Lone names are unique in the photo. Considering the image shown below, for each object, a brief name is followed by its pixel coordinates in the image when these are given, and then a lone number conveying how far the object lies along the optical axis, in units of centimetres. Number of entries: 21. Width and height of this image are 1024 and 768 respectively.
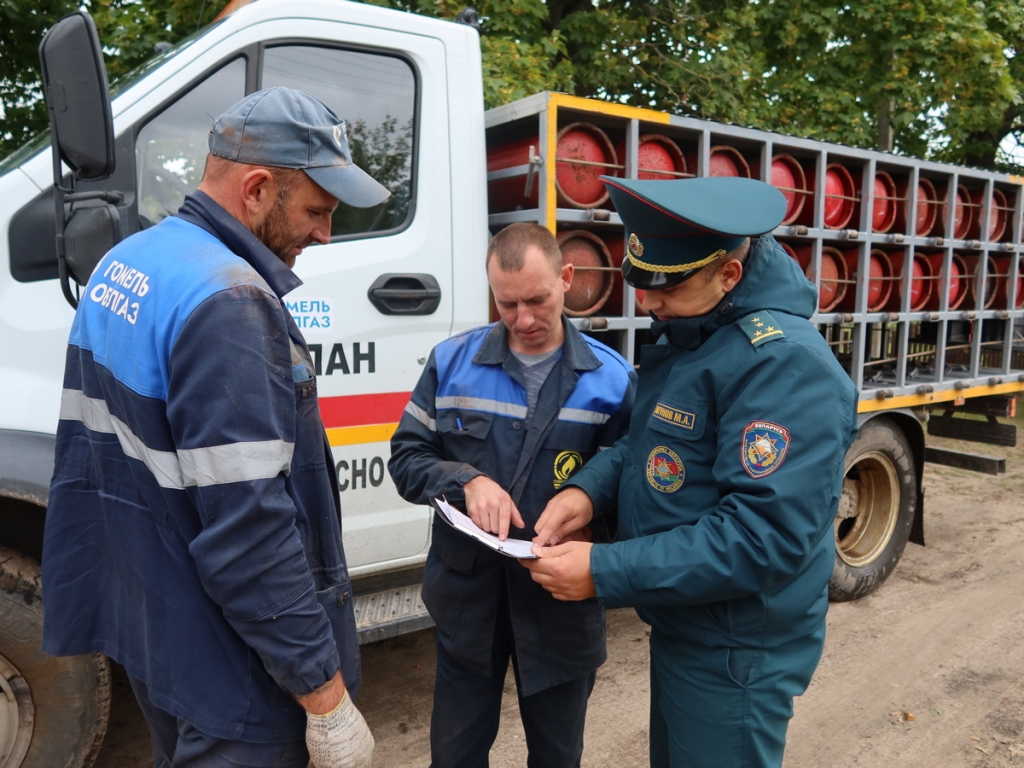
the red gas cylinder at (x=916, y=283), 411
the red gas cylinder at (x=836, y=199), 377
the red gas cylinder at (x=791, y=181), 362
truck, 226
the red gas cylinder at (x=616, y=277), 314
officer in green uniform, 150
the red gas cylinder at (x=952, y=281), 432
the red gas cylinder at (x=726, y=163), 341
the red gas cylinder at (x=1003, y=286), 469
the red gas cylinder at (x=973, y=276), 449
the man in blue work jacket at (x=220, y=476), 130
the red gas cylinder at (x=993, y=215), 450
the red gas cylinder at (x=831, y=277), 377
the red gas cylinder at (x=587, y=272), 299
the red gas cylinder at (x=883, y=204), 398
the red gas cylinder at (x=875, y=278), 395
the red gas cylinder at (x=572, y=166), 292
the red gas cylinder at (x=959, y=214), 429
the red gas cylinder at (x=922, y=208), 414
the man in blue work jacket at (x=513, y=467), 207
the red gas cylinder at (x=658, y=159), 317
